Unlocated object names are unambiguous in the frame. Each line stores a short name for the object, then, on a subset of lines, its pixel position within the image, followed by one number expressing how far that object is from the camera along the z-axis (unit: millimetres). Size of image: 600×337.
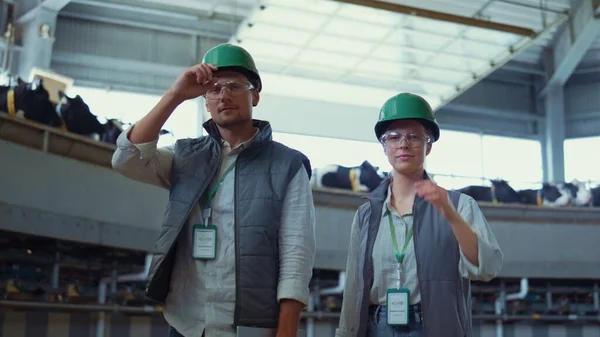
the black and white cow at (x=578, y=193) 12859
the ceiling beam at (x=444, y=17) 12547
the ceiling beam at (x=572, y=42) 14656
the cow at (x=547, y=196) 12781
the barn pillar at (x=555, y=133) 18531
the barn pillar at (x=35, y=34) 13508
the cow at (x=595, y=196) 12816
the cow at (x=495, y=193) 12359
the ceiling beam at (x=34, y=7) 13383
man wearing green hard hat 2270
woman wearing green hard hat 2771
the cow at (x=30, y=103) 6688
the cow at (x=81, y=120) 7289
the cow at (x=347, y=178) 10688
